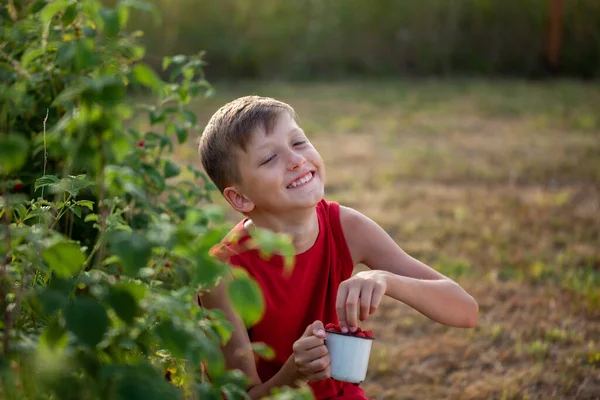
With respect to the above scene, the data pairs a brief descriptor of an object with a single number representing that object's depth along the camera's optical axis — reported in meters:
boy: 1.97
